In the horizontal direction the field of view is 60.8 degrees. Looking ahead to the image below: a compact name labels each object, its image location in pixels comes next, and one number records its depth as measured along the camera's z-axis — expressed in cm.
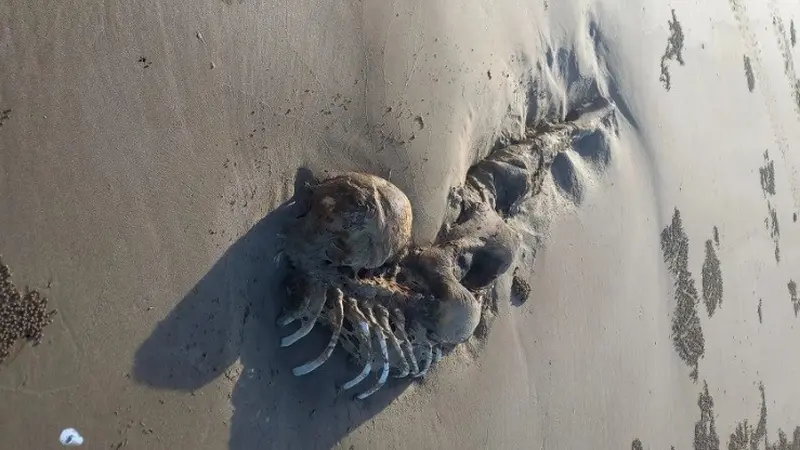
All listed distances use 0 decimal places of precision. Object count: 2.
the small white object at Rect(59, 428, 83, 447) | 328
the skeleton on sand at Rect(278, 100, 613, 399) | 416
